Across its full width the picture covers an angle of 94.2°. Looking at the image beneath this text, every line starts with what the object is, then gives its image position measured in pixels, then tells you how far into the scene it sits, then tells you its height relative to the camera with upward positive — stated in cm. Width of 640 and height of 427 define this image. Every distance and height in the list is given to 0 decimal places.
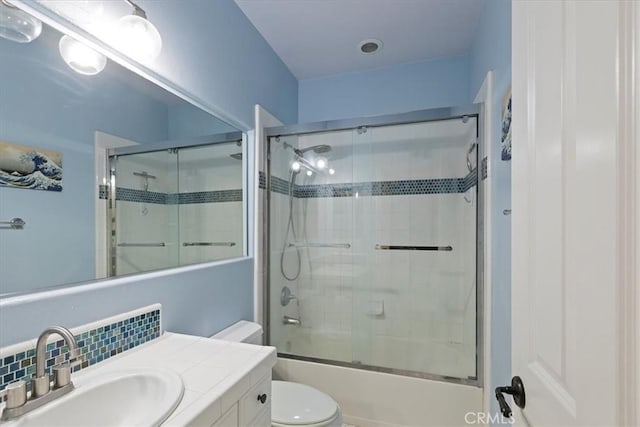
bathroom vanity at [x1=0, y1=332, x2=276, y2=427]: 72 -49
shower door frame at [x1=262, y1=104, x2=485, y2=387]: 179 +12
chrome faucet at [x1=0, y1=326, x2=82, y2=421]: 66 -41
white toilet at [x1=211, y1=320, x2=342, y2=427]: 135 -94
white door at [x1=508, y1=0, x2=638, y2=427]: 41 +0
